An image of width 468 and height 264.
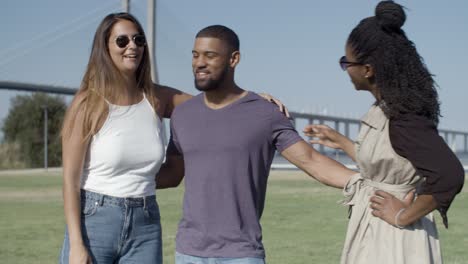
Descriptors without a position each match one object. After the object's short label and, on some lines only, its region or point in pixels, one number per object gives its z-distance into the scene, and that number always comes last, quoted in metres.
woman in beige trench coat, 2.62
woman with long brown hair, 3.02
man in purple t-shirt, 2.99
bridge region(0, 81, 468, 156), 43.09
